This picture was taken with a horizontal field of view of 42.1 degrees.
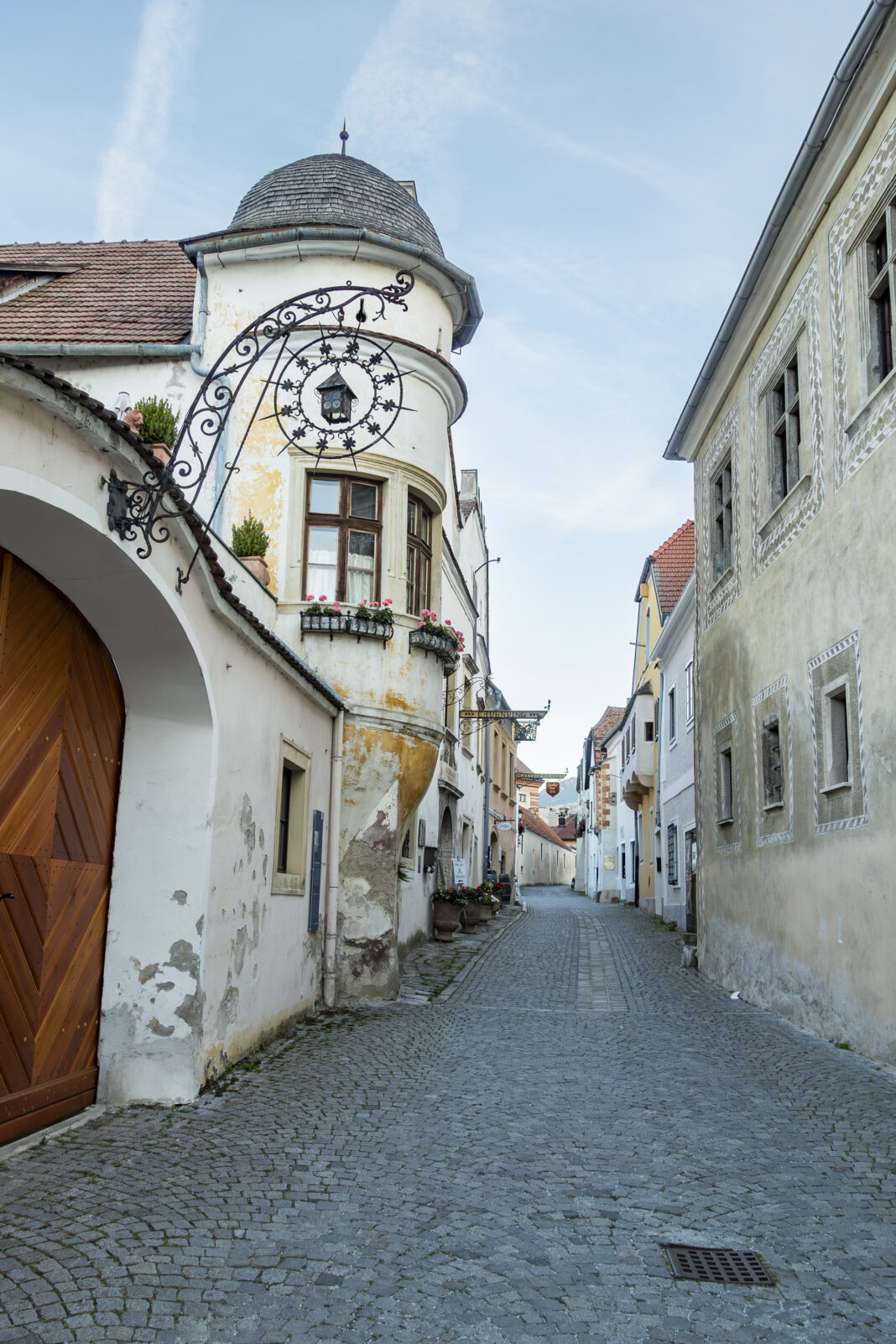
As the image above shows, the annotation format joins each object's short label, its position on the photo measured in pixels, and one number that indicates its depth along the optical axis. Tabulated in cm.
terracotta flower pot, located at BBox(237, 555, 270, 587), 1137
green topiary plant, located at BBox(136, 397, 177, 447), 1020
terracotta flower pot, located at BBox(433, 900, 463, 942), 1970
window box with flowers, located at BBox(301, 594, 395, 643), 1196
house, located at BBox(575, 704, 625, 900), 4938
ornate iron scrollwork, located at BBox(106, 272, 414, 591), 1216
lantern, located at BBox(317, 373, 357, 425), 826
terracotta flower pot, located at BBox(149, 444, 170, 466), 930
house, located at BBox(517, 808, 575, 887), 6750
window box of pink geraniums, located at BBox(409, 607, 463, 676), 1249
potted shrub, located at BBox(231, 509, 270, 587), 1161
